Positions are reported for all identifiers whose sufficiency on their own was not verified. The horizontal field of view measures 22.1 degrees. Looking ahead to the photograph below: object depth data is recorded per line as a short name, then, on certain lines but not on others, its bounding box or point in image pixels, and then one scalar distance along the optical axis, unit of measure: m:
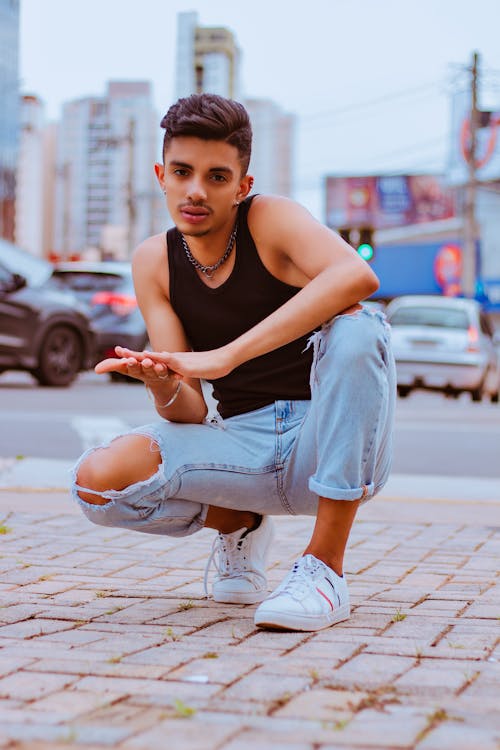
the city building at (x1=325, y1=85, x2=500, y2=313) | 51.41
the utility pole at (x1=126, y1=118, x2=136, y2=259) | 51.69
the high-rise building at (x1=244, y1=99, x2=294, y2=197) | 119.62
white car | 16.16
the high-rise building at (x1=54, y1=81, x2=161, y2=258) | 138.50
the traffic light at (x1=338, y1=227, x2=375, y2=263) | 15.11
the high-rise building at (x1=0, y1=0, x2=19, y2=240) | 70.25
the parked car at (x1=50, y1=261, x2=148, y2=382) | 16.39
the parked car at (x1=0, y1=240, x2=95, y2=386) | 14.40
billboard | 73.69
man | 3.39
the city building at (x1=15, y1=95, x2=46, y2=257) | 135.12
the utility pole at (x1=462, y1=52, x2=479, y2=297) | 36.66
